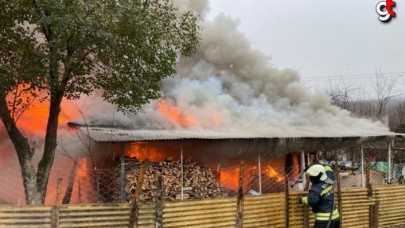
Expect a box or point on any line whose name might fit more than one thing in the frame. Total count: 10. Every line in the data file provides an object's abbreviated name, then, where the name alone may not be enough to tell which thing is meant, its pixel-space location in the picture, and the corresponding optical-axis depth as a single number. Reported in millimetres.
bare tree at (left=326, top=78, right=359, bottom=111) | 39344
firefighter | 7320
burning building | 12836
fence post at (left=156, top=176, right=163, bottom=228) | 6699
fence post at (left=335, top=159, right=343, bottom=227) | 9125
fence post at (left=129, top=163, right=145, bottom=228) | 6539
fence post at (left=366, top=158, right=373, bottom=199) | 9636
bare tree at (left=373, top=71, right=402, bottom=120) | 38241
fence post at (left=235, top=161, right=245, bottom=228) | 7605
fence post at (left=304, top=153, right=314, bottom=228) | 8742
